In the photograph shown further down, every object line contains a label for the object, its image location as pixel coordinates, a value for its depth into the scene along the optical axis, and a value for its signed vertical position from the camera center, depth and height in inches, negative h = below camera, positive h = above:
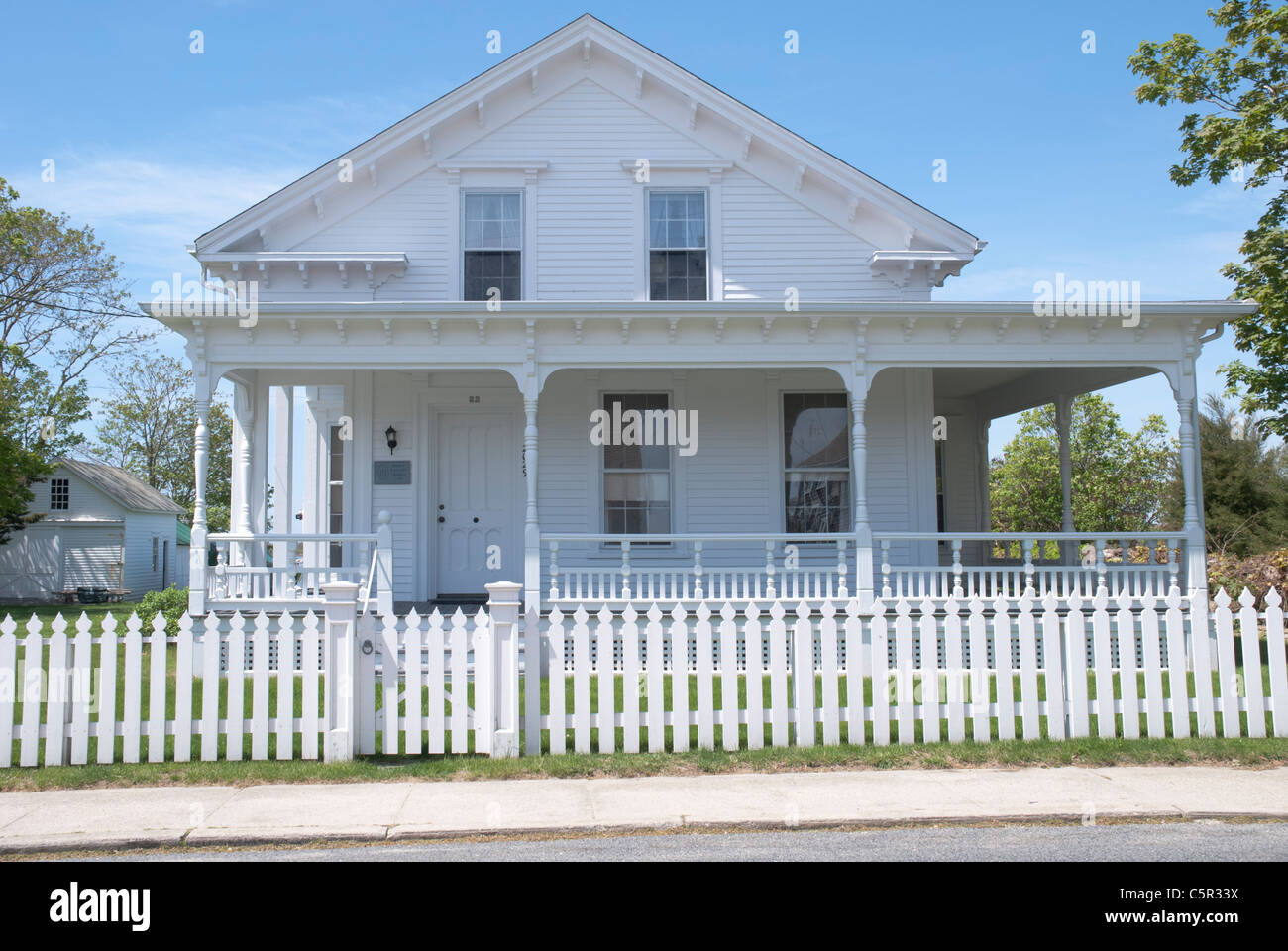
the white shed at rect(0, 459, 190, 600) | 1323.8 -19.4
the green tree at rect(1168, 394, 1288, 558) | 820.6 +26.4
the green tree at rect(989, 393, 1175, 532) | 1461.6 +59.6
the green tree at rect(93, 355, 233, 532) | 2055.9 +197.4
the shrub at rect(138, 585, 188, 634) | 585.6 -48.1
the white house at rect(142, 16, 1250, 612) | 542.9 +125.6
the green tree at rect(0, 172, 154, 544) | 1207.4 +290.7
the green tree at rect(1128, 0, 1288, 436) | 542.0 +210.5
